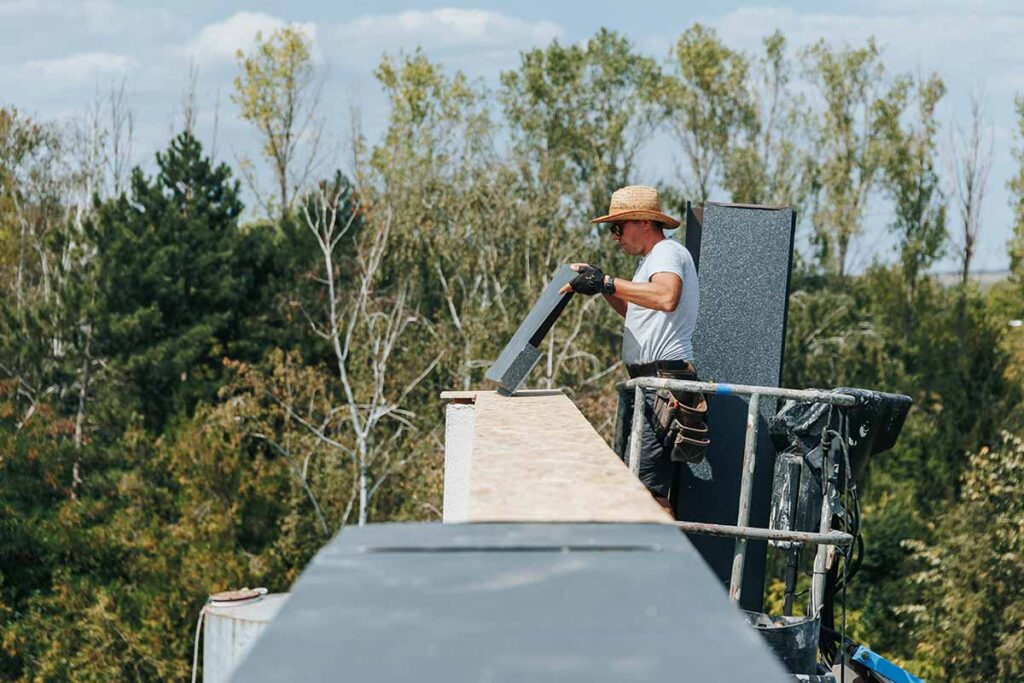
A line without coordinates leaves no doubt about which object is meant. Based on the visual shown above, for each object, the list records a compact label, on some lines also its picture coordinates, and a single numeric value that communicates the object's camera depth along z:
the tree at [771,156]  41.41
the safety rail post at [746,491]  4.91
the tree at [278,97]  44.31
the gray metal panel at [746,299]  6.50
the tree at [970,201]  38.62
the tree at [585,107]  40.22
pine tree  34.06
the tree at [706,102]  42.44
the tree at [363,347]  32.09
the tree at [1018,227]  37.41
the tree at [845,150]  41.38
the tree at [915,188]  38.72
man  5.21
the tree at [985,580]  21.84
